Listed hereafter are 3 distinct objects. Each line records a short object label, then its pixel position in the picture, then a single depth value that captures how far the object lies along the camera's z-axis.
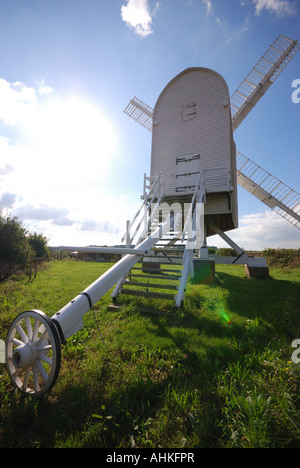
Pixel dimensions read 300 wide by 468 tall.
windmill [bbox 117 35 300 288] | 9.93
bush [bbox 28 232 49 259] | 19.02
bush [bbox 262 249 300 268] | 15.44
